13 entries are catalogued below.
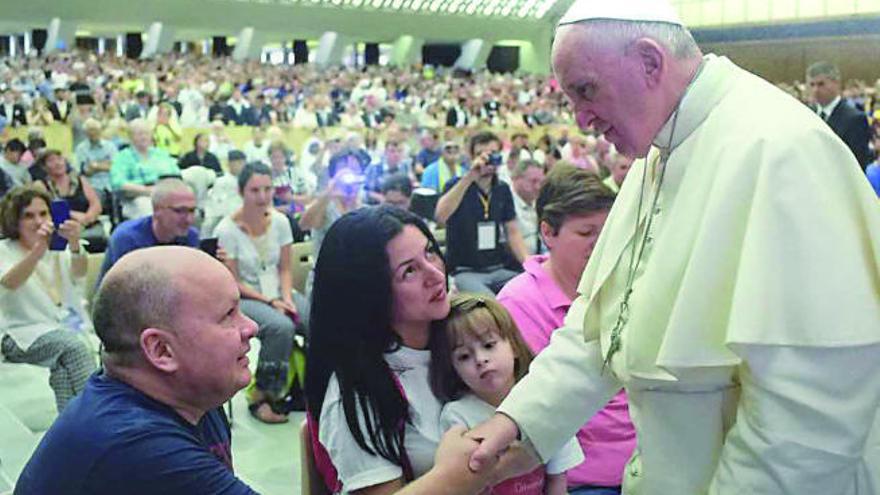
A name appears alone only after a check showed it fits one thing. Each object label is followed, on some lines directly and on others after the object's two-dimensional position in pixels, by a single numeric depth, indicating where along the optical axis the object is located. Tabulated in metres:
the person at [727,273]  1.34
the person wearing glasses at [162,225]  4.69
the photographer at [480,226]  5.90
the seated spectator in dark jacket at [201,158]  10.57
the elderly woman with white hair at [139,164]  8.24
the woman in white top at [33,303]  4.50
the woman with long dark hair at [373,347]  1.98
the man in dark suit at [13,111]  14.34
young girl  2.08
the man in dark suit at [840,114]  6.48
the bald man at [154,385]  1.51
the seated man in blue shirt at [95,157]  9.34
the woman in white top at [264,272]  5.03
